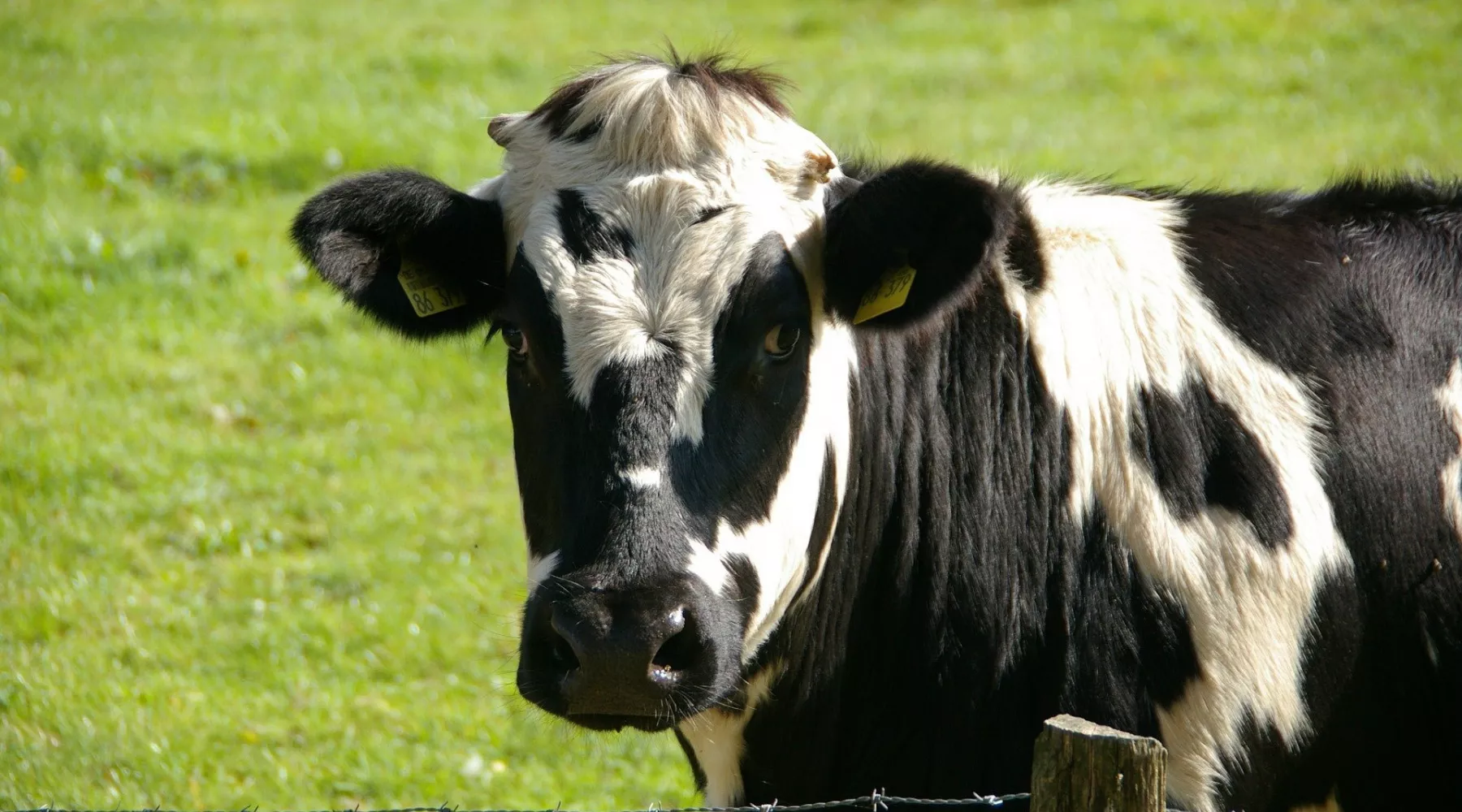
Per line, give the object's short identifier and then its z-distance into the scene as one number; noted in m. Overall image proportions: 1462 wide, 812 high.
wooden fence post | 4.84
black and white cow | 6.82
